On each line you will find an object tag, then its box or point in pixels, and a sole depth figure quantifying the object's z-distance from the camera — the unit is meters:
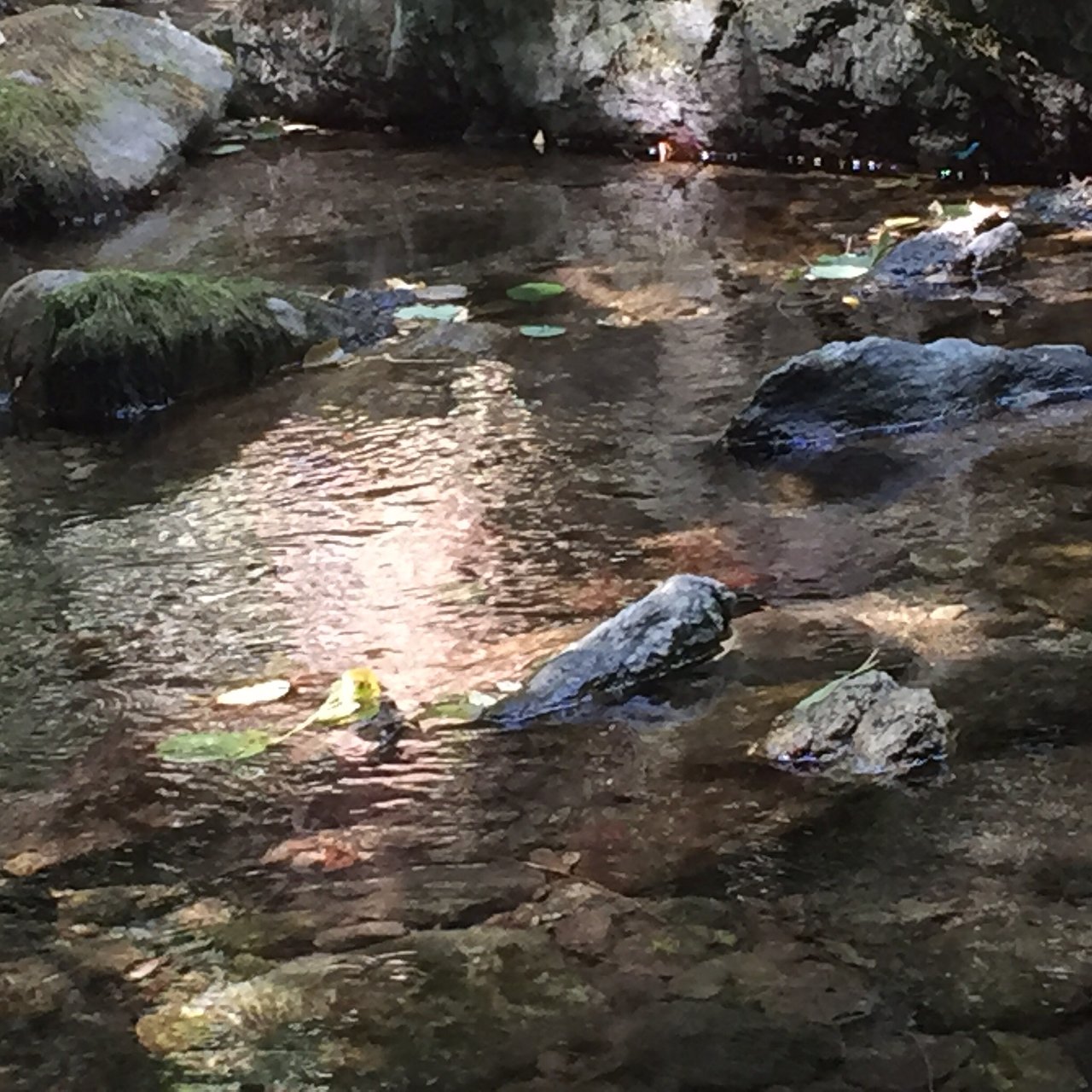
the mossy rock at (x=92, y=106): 8.07
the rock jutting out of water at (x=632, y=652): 2.98
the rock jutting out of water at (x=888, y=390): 4.45
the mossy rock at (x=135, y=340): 5.27
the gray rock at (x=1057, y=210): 6.64
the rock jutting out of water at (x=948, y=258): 6.02
